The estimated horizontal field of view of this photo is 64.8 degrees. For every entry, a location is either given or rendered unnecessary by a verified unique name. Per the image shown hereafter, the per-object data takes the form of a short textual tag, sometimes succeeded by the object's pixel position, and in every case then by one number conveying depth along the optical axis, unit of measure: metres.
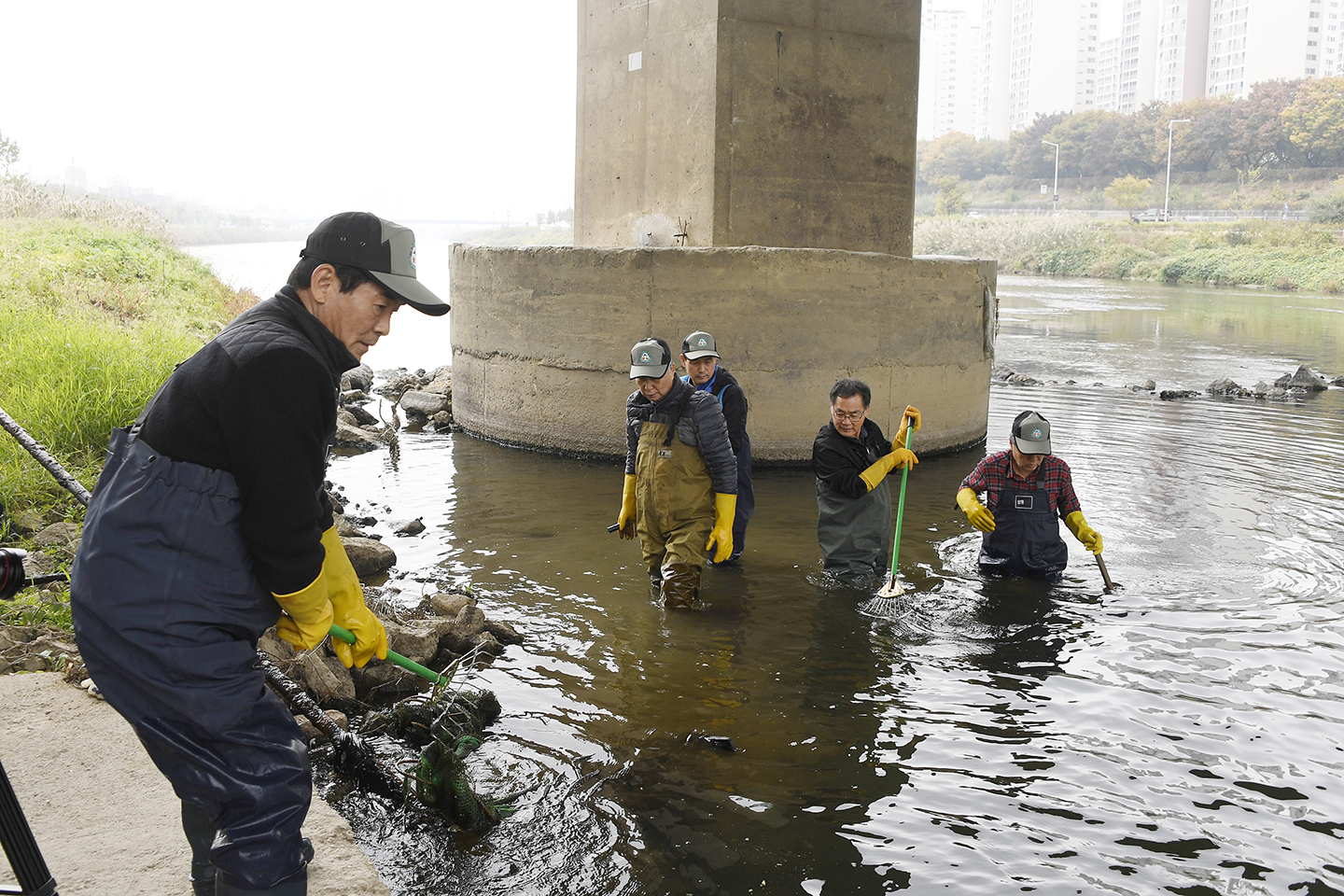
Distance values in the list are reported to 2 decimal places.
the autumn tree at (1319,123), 73.31
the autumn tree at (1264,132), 77.94
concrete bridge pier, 10.21
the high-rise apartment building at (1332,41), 114.00
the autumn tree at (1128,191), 79.31
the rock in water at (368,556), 7.21
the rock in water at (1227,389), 15.91
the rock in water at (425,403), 13.55
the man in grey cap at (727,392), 7.26
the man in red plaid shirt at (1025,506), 6.62
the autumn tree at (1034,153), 103.25
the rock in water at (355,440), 11.98
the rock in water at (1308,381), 16.73
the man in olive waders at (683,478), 6.45
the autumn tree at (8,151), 30.47
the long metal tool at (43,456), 3.40
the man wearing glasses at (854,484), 6.54
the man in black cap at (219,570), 2.33
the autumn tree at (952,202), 87.75
